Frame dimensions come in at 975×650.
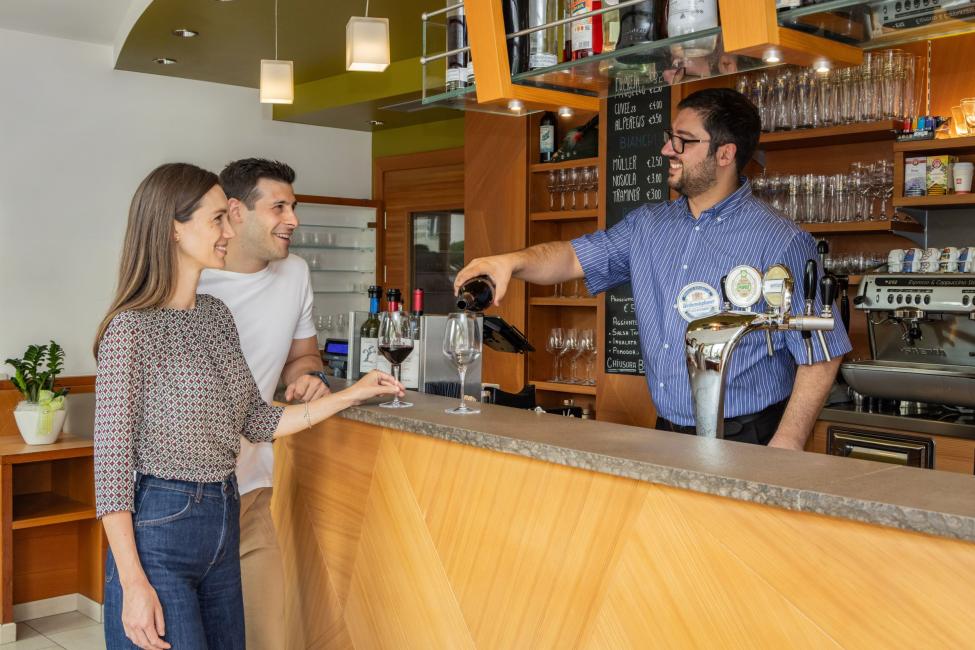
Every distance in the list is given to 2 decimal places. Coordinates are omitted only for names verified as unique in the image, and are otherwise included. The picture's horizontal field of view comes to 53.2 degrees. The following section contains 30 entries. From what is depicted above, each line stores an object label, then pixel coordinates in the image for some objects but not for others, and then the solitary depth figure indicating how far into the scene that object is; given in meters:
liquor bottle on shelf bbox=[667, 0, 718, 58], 2.04
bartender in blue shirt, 2.56
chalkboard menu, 4.77
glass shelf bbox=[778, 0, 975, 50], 1.81
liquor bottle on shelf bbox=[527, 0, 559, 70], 2.45
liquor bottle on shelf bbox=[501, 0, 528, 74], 2.49
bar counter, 1.37
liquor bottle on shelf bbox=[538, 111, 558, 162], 5.36
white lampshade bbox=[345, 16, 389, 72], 4.09
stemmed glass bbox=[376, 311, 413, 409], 2.43
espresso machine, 3.46
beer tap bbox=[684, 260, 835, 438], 2.02
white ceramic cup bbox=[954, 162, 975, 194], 3.73
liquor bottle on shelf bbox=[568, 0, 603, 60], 2.28
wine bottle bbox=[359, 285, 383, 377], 2.90
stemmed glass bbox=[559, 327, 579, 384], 5.27
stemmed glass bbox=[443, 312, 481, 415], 2.27
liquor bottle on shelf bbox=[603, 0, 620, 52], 2.24
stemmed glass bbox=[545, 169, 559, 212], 5.43
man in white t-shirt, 2.48
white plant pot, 4.52
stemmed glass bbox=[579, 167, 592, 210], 5.22
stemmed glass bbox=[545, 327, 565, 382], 5.33
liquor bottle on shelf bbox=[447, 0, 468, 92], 2.67
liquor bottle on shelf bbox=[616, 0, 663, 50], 2.14
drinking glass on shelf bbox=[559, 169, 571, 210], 5.34
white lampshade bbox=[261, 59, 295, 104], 4.94
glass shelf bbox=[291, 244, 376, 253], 7.68
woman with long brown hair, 1.86
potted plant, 4.53
